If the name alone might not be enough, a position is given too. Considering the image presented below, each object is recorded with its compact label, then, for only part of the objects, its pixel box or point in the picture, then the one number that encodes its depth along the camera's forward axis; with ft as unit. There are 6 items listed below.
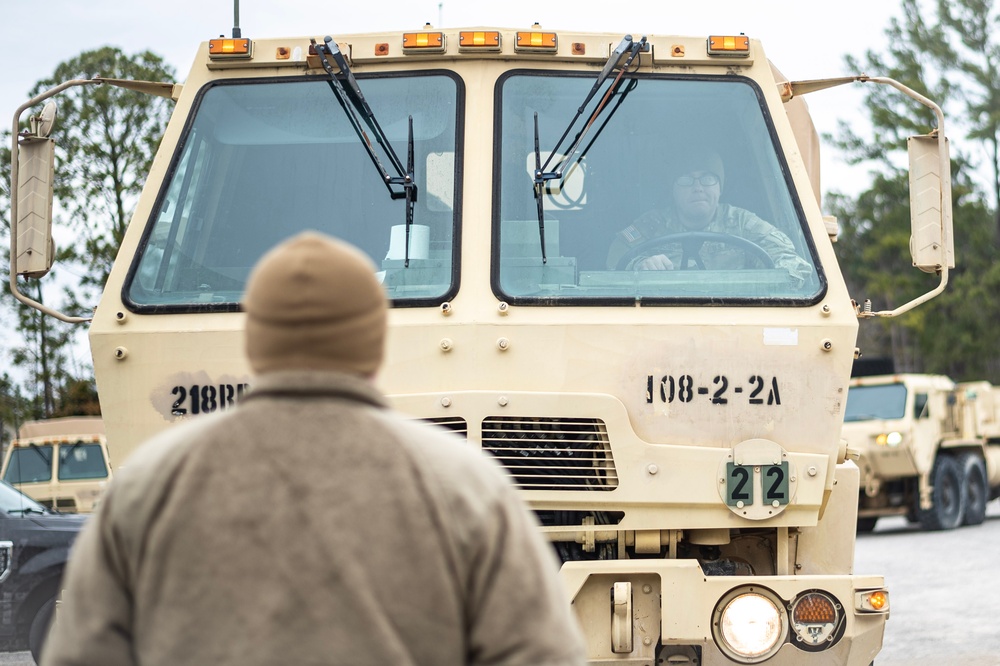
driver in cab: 33.14
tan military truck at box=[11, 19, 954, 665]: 30.78
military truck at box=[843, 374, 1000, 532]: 130.93
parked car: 62.28
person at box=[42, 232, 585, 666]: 13.21
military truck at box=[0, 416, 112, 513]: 118.62
